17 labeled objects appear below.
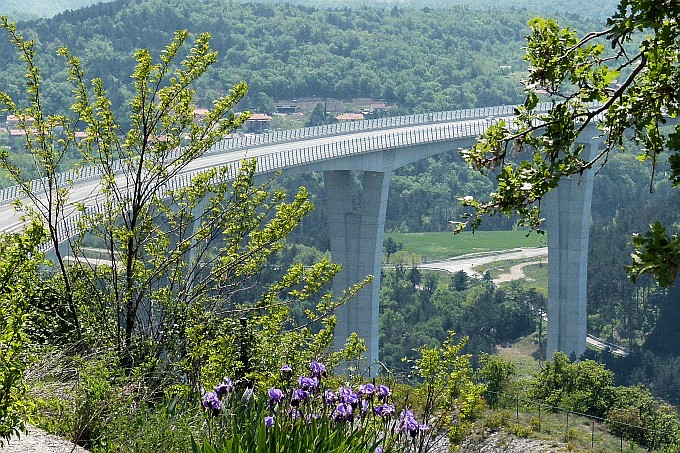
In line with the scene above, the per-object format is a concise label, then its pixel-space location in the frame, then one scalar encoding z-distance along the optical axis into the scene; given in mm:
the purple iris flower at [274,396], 17547
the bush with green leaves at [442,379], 23453
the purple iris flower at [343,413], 17187
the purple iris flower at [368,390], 18562
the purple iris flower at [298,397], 17531
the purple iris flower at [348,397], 17469
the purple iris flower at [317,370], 18625
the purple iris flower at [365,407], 18422
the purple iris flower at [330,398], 18219
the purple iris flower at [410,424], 18031
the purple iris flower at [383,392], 18500
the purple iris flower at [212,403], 17391
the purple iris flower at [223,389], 18297
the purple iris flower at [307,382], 17953
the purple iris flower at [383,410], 18141
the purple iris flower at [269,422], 16125
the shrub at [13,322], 14352
